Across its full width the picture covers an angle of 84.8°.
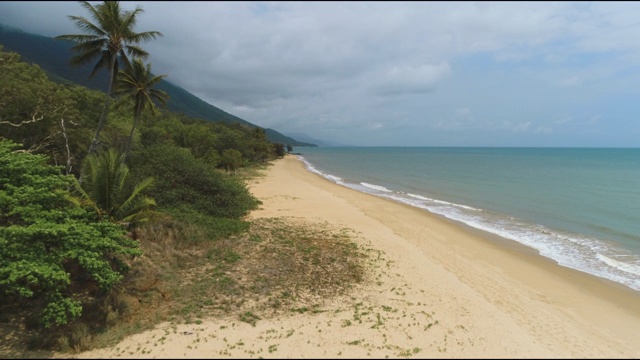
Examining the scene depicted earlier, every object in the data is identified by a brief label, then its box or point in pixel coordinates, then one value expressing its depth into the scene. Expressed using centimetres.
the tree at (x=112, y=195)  989
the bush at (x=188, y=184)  1594
